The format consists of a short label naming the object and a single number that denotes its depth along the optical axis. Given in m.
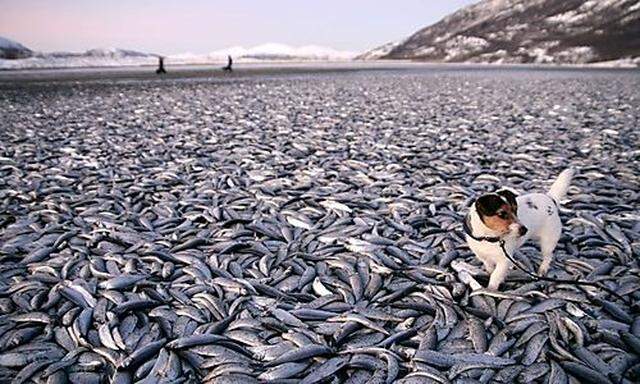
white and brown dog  3.99
